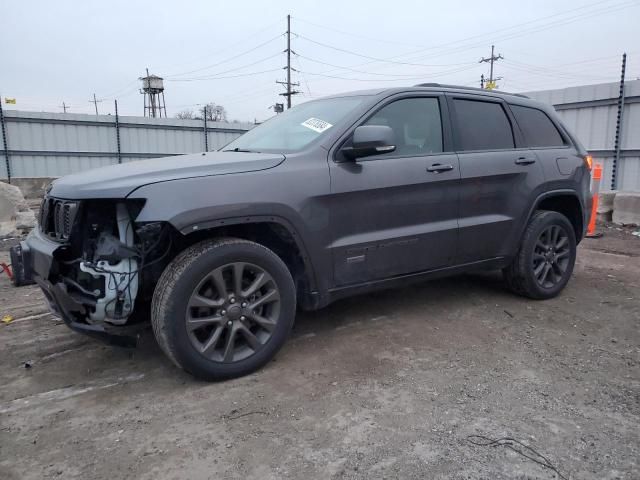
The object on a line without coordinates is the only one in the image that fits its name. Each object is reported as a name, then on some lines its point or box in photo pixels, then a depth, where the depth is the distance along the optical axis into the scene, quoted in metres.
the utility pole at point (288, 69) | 42.56
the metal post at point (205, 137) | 19.25
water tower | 33.16
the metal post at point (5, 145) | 14.89
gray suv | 2.89
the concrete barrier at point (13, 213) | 8.12
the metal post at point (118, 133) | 17.35
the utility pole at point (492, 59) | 53.69
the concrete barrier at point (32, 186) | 13.65
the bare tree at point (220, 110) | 54.81
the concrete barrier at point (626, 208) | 8.54
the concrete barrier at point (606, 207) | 9.02
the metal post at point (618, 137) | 10.05
